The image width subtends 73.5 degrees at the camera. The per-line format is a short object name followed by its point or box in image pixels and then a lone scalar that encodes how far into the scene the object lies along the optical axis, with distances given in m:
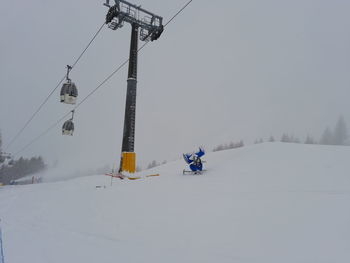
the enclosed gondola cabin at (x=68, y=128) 17.12
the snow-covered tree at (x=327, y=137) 92.31
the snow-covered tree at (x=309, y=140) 93.44
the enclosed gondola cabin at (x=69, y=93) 14.49
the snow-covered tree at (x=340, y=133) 86.44
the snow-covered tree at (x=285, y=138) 109.16
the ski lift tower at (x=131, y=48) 14.24
